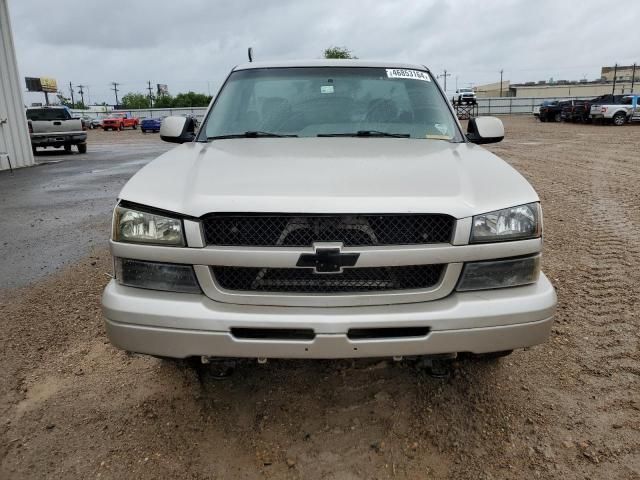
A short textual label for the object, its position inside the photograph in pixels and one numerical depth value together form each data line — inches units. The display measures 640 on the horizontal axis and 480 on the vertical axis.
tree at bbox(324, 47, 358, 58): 1943.9
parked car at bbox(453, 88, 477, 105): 1757.0
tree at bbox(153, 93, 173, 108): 3871.1
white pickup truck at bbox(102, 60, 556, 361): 84.4
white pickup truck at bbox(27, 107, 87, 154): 750.5
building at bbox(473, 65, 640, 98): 3427.7
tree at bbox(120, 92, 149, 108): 4296.3
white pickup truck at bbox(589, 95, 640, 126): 1101.1
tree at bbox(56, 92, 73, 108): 3585.9
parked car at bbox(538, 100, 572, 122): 1384.1
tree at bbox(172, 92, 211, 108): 3705.7
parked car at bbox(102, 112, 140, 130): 2085.4
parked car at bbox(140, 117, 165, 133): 1774.1
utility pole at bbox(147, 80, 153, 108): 4185.5
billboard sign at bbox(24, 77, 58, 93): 2524.6
